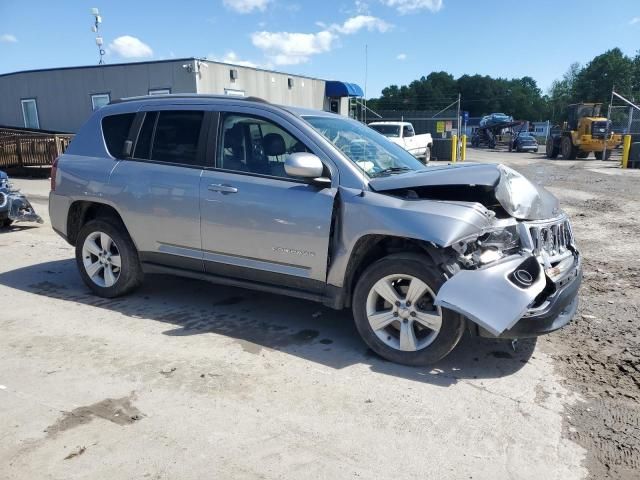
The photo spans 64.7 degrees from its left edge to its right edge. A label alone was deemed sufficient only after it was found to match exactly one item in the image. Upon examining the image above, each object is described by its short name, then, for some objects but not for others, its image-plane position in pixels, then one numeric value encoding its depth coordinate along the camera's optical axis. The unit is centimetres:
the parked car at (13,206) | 831
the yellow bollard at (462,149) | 2605
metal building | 1978
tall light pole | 2443
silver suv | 351
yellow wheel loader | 2561
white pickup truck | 2047
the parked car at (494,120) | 4365
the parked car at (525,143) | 3622
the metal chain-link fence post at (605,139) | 2455
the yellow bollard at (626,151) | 2073
